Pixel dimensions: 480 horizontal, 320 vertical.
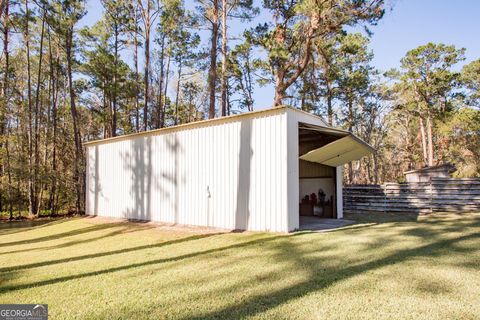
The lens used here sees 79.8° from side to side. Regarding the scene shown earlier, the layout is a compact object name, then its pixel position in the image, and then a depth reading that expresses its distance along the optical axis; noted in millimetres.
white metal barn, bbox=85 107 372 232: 6715
